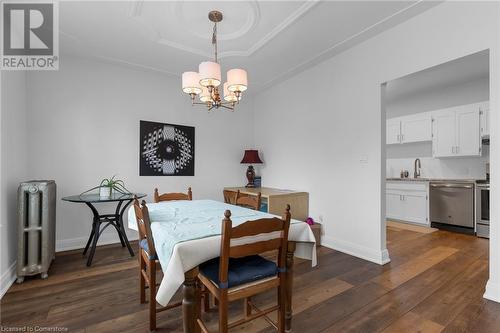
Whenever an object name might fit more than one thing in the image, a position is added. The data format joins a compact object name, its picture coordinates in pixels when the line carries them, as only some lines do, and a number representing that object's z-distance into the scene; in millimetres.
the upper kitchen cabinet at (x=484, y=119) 3947
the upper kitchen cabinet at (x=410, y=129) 4668
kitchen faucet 5013
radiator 2295
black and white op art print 3689
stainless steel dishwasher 3945
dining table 1265
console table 3463
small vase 2790
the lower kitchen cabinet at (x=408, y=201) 4434
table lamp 4484
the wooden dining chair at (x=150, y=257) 1603
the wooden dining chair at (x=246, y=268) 1281
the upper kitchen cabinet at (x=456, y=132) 4014
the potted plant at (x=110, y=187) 2800
